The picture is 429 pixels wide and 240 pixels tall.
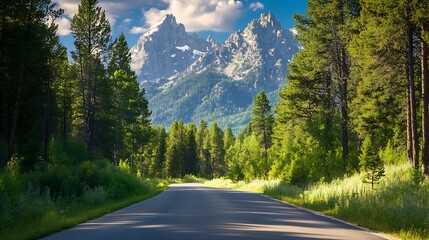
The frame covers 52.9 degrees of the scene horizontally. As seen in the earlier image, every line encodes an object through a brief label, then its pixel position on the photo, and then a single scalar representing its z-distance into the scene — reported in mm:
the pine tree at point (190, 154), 128250
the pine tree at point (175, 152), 124562
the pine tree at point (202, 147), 140750
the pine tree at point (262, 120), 75312
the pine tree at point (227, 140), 143000
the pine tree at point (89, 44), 46406
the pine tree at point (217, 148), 137500
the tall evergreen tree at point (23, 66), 27938
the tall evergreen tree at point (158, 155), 118500
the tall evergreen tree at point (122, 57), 67606
